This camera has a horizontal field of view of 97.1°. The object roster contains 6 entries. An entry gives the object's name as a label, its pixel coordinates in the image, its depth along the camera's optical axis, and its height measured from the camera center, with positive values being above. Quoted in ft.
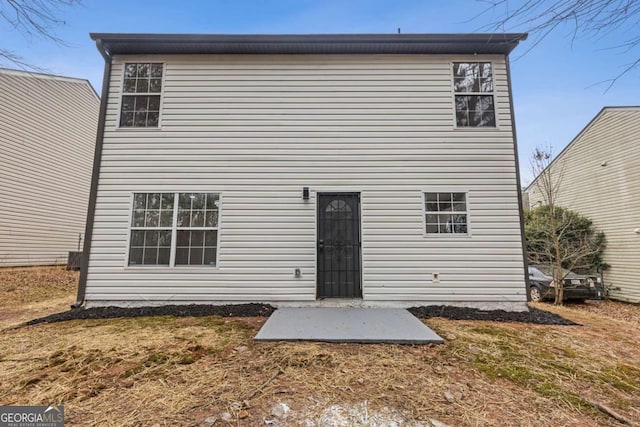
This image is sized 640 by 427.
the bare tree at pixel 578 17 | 6.31 +5.32
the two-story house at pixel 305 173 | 17.54 +4.70
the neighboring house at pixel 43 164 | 32.78 +10.06
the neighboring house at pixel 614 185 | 32.22 +7.92
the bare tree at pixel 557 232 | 29.29 +1.79
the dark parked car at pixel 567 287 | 28.17 -3.85
